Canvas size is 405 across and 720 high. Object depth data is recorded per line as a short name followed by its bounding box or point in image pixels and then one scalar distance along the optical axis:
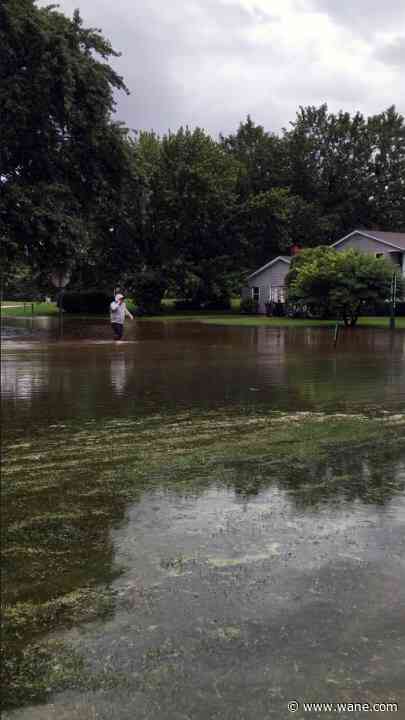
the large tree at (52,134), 29.42
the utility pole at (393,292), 37.16
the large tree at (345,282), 37.88
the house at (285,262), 54.12
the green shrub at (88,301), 65.00
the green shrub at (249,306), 62.22
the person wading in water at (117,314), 24.14
